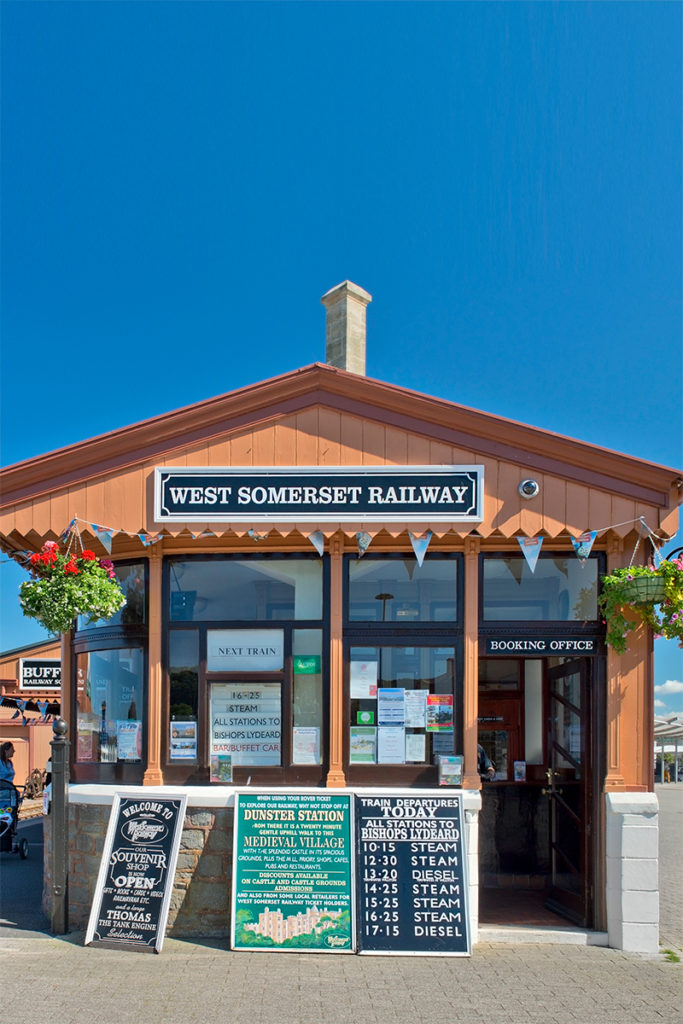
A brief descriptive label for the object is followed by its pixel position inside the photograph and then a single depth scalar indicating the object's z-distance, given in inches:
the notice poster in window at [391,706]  302.7
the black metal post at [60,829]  289.4
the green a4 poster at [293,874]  270.8
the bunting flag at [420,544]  293.4
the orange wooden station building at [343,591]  293.9
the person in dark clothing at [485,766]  353.7
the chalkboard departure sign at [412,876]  268.1
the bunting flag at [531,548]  294.7
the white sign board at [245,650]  307.6
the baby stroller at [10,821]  455.2
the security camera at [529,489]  292.8
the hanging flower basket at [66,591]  286.0
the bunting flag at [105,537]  297.7
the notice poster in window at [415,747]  299.9
